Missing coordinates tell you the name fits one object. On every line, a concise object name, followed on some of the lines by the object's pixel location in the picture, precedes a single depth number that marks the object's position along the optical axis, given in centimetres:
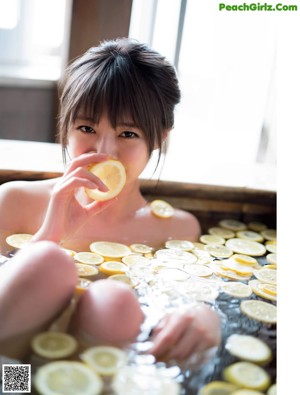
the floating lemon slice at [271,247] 111
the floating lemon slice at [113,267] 85
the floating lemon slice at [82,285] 67
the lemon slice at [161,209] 115
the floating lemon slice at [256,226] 125
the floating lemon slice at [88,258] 87
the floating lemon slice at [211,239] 113
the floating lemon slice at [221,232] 118
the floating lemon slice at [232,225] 123
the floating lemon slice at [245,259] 103
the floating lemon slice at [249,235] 119
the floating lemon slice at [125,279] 81
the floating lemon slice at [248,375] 66
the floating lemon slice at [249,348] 71
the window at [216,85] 115
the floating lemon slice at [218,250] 106
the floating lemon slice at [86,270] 76
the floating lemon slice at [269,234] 121
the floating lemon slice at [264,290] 88
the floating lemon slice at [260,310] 82
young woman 84
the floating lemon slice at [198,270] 93
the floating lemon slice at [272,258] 104
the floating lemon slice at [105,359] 62
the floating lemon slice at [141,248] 101
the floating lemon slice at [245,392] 64
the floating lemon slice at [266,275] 95
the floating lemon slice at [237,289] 88
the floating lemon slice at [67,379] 59
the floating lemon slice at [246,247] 110
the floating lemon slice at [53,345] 63
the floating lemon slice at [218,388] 64
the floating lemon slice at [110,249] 95
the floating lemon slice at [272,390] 68
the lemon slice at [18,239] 88
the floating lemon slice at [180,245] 107
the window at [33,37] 124
